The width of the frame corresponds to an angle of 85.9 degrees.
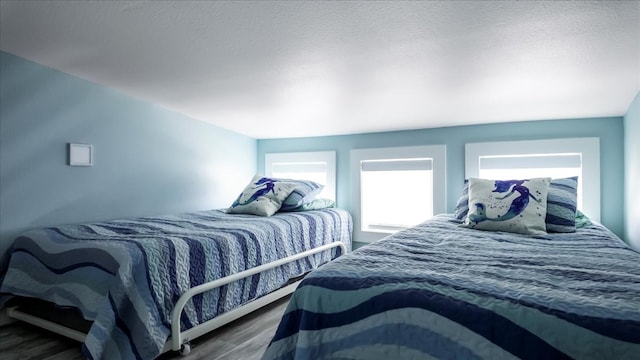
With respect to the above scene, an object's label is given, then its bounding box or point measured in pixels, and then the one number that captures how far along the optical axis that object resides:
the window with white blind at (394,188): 3.13
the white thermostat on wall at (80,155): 2.44
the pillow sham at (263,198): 3.00
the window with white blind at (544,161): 2.55
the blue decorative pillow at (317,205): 3.20
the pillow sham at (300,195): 3.17
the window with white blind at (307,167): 3.70
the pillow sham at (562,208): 1.91
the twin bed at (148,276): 1.55
